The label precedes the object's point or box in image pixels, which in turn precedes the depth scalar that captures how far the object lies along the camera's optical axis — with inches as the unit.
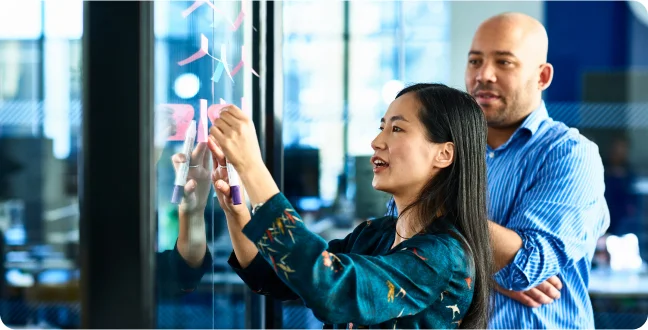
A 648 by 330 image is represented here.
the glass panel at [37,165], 268.2
